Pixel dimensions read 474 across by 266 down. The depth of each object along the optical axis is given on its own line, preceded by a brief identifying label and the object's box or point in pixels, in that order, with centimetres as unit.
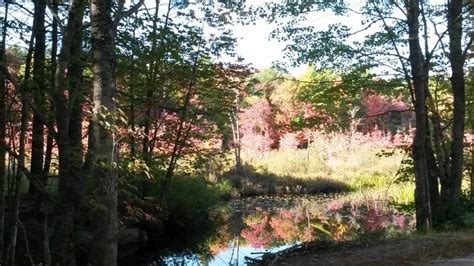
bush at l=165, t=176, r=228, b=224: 1446
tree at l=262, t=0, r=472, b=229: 889
